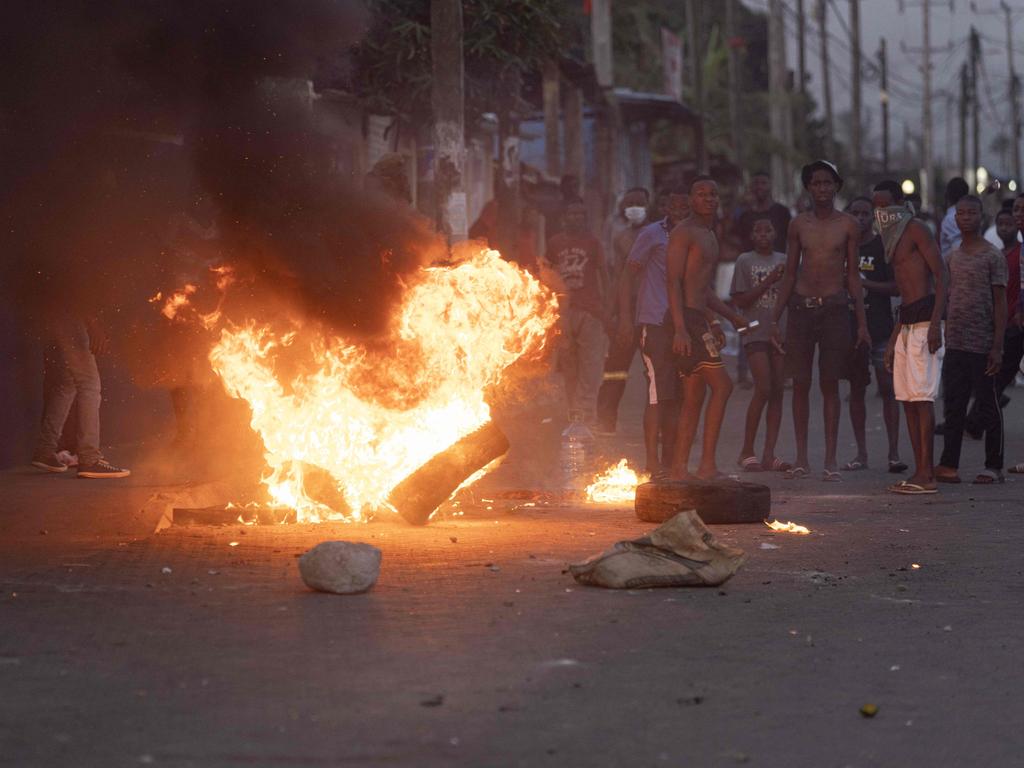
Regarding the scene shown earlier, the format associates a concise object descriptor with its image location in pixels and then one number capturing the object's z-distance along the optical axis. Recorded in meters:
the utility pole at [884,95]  74.79
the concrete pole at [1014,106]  84.75
